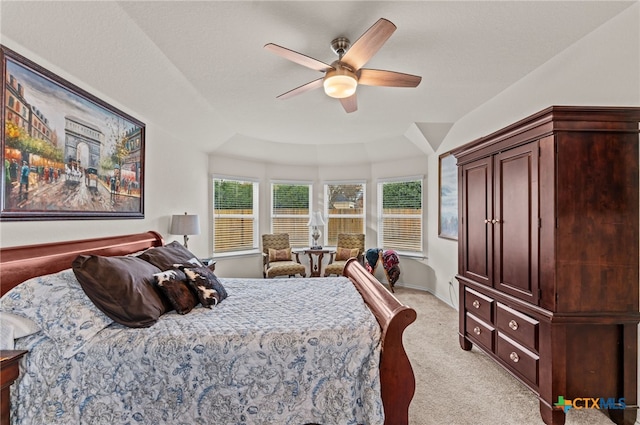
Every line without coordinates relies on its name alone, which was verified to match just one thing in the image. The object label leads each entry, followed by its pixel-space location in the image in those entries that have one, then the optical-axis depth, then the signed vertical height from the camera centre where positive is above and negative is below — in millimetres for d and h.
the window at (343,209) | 5980 +78
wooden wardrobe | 1815 -280
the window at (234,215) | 5258 -44
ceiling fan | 1893 +1082
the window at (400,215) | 5328 -43
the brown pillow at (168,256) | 2342 -373
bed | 1495 -861
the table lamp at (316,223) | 5609 -198
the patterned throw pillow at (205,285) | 2111 -549
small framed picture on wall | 4246 +241
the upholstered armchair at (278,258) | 4949 -836
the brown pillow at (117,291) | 1678 -469
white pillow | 1462 -591
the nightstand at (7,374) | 1354 -772
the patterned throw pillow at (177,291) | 1977 -544
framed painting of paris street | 1698 +453
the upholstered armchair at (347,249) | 5344 -675
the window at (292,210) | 6000 +58
